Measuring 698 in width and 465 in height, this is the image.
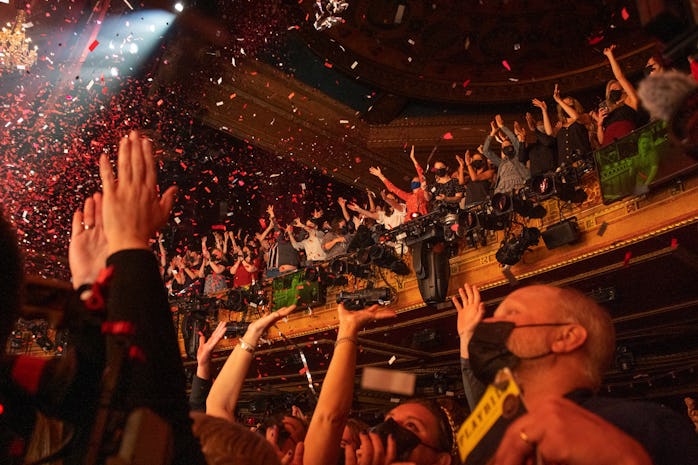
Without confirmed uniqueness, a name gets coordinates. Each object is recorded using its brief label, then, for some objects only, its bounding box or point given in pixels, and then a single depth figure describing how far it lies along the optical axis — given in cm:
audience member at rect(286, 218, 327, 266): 729
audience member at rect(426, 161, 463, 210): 605
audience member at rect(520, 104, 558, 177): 527
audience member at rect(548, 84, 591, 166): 493
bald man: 125
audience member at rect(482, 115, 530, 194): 545
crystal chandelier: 802
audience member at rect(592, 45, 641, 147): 466
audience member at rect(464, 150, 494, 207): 570
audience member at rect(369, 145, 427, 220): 629
